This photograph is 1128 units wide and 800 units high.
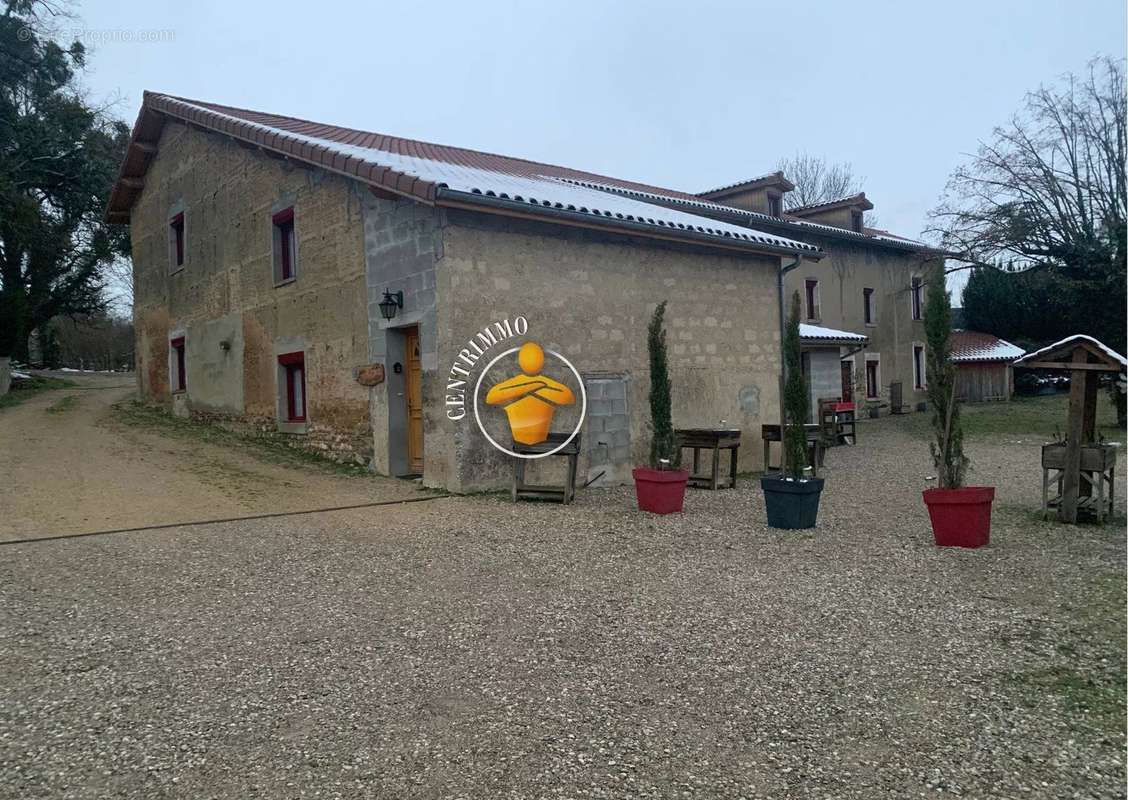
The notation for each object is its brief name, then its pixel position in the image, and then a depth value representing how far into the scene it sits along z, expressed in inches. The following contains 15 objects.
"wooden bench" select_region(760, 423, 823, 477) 442.0
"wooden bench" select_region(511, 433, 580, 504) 339.0
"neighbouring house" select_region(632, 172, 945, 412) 853.8
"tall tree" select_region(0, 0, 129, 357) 748.6
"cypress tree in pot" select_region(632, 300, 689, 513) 315.6
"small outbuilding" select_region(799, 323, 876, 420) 711.1
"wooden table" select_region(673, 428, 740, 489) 370.6
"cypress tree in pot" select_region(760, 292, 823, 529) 284.5
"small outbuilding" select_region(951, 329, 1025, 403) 1091.3
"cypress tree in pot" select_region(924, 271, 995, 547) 249.8
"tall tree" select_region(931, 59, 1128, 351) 829.2
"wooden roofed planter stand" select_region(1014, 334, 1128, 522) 286.8
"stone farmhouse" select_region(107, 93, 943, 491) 353.4
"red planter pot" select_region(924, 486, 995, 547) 249.1
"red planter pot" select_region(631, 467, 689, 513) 314.5
